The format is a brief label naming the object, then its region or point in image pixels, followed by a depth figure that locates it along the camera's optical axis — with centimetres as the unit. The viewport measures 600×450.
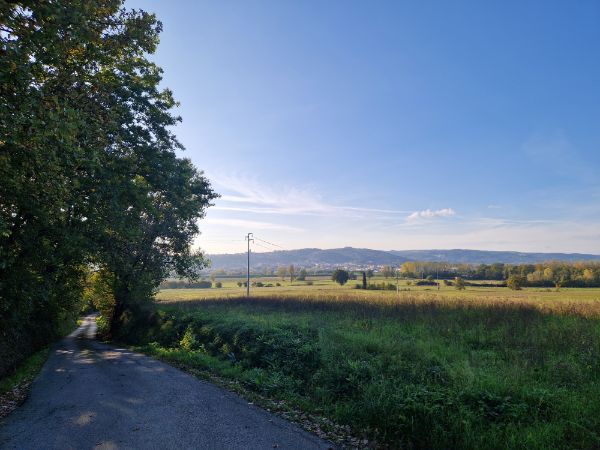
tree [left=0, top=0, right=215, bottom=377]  764
